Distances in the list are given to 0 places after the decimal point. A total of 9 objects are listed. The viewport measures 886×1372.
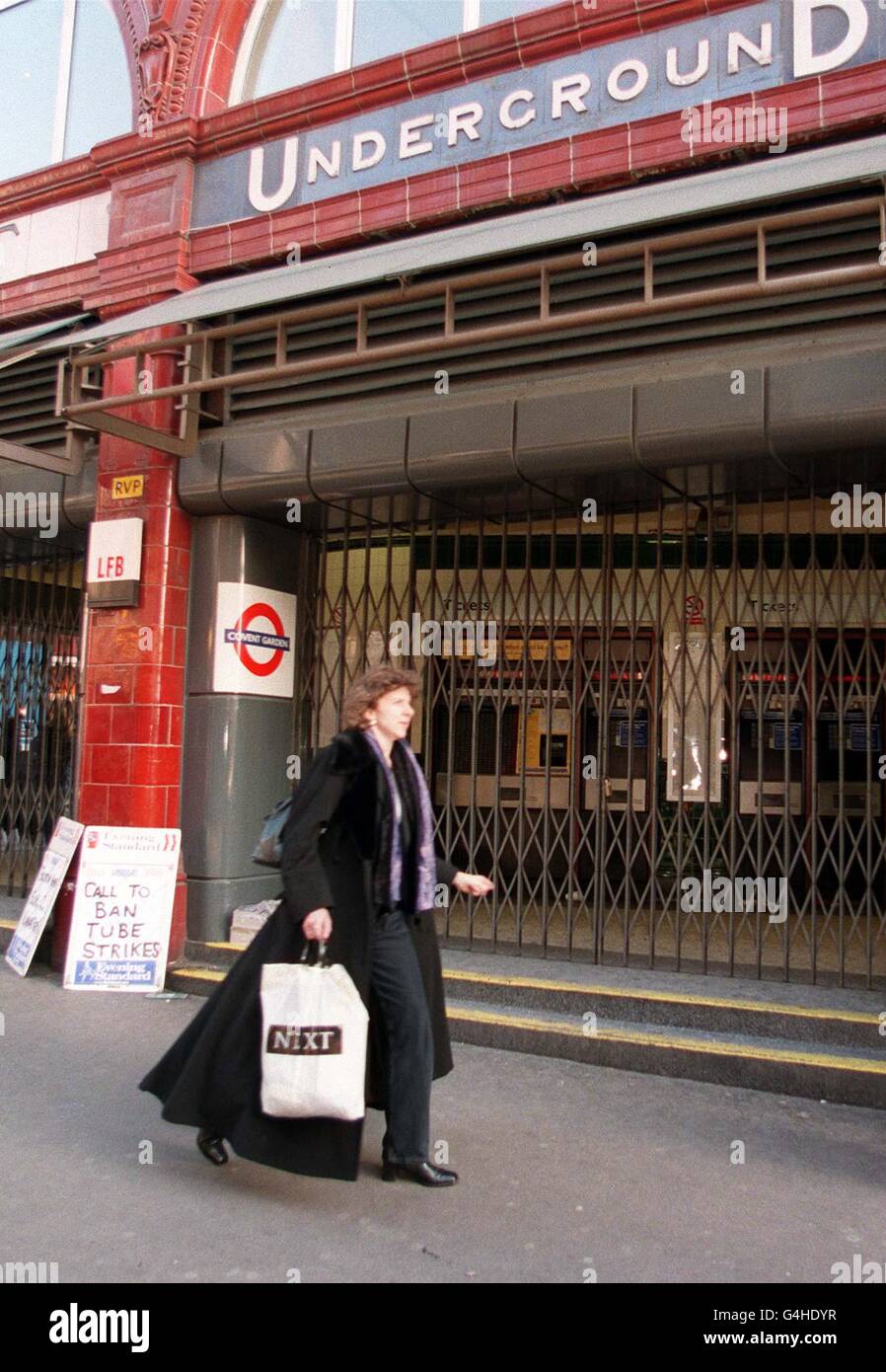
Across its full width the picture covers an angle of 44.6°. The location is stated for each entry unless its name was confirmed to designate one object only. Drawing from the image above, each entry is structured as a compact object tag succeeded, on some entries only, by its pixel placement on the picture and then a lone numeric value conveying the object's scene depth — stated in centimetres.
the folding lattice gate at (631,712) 667
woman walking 380
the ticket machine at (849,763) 916
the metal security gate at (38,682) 927
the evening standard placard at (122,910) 701
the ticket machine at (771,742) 914
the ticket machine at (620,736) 903
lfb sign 764
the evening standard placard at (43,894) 734
